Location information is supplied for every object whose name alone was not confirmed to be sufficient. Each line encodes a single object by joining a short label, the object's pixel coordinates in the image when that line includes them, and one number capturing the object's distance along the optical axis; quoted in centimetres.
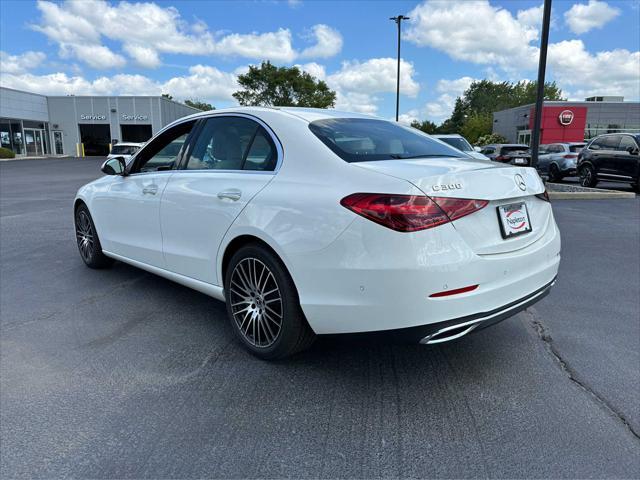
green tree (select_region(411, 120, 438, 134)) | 10819
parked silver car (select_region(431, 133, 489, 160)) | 1408
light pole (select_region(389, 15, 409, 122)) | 3365
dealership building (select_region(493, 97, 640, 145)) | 4144
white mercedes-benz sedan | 250
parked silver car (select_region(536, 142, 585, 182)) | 1891
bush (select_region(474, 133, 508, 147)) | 5138
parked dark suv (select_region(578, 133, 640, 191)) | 1490
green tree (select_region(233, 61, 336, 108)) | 4881
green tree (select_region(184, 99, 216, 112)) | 10019
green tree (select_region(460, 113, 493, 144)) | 7075
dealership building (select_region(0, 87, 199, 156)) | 4909
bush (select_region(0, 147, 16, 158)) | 4062
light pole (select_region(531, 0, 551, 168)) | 1270
